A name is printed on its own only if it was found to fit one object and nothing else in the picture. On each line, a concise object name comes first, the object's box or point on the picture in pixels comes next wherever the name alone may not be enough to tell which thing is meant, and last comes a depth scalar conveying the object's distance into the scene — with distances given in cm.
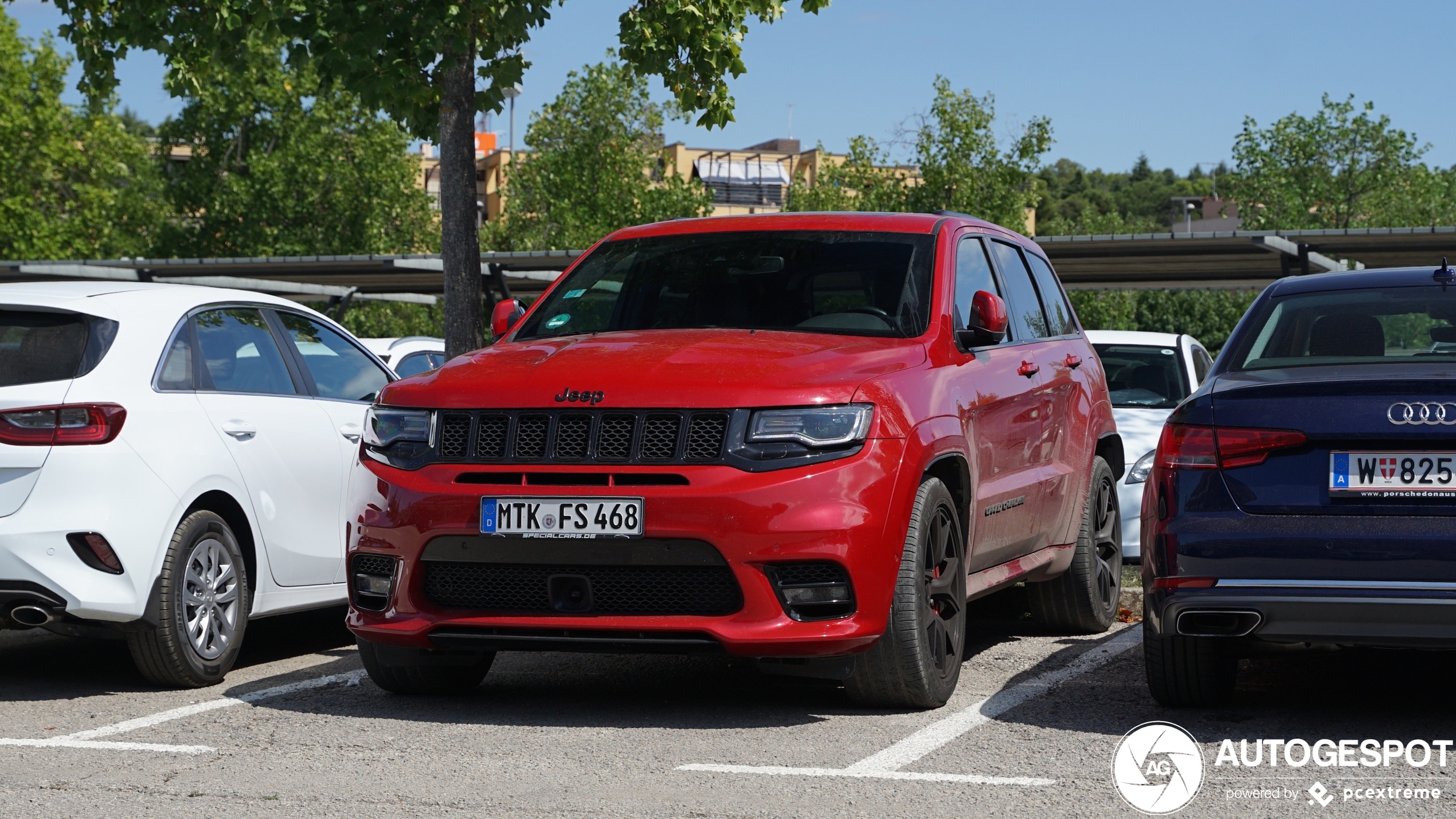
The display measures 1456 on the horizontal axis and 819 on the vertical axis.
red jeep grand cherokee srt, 546
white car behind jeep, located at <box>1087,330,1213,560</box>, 1197
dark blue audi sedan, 513
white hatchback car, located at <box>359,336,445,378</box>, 1742
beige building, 10719
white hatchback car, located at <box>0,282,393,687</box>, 622
